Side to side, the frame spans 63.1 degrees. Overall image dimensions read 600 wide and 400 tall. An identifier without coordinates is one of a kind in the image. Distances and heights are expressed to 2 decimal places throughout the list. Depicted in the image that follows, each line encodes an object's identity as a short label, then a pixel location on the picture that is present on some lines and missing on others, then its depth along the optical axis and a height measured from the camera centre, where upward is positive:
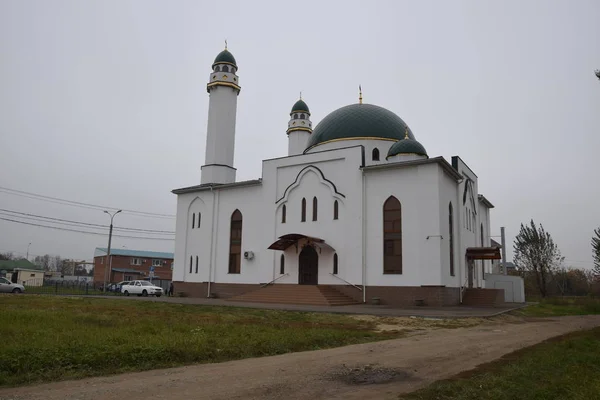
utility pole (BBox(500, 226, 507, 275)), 33.97 +2.90
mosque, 23.27 +3.60
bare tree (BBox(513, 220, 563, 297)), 41.59 +3.08
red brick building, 56.94 +1.64
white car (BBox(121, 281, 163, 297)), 31.97 -0.73
